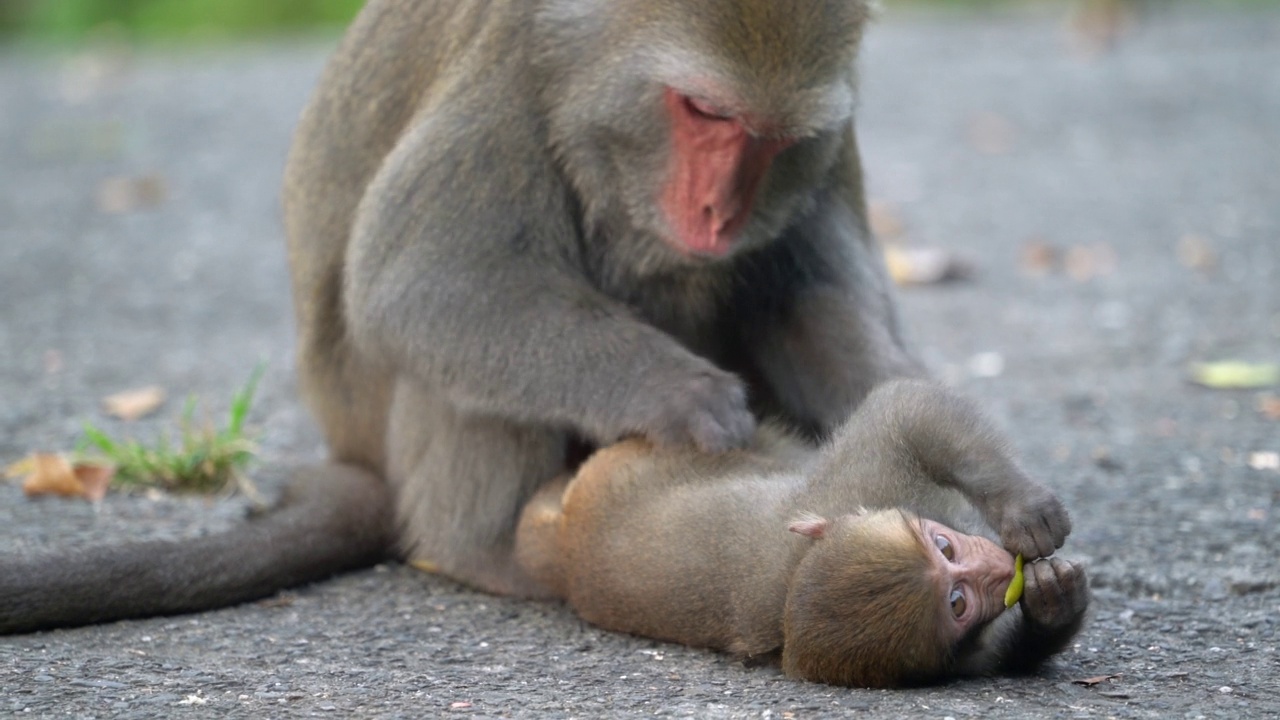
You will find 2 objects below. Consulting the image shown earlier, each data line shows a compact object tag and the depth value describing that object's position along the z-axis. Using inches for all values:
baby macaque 255.6
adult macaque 301.0
